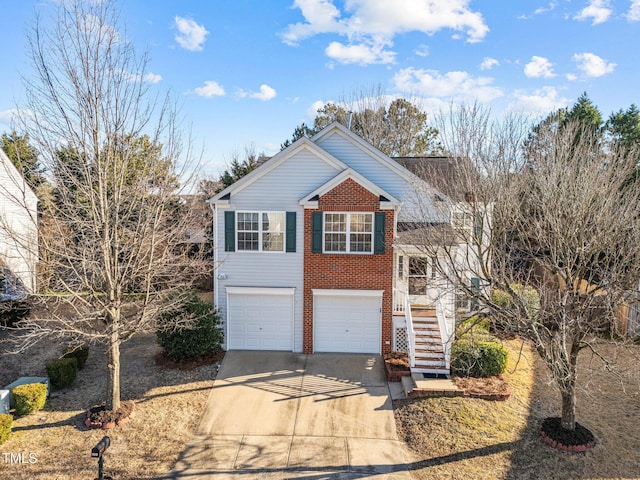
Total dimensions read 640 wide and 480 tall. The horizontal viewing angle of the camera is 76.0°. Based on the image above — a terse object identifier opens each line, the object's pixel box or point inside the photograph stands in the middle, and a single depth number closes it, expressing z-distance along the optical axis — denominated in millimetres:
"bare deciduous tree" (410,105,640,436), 8578
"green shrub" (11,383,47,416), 10125
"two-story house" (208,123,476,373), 14312
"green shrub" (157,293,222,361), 13250
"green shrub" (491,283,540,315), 9176
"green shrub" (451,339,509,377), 12078
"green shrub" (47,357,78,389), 11609
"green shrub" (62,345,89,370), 13070
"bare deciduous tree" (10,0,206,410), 9242
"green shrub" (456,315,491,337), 13046
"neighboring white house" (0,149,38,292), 8750
